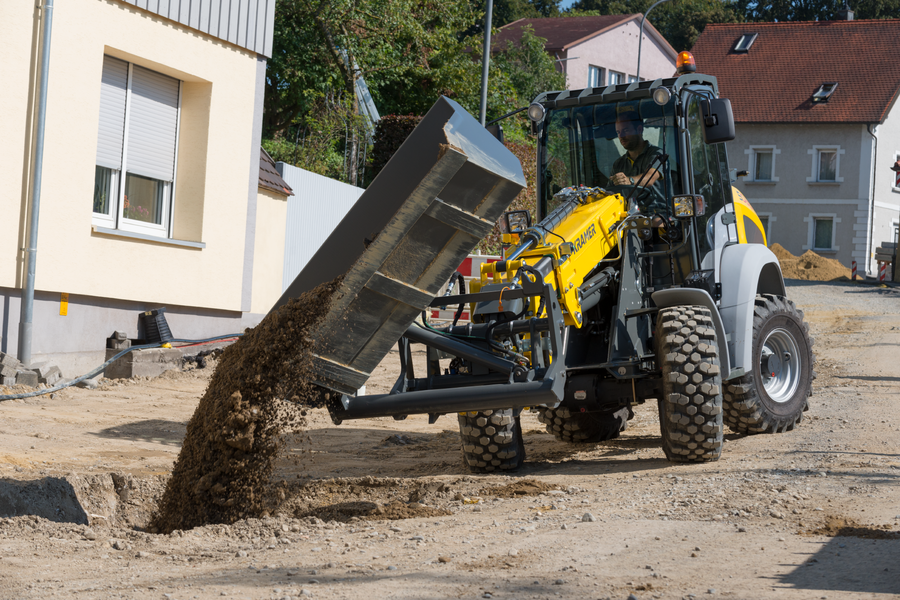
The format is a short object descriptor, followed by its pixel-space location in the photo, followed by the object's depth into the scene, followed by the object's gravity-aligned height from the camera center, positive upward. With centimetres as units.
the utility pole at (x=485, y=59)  1942 +561
